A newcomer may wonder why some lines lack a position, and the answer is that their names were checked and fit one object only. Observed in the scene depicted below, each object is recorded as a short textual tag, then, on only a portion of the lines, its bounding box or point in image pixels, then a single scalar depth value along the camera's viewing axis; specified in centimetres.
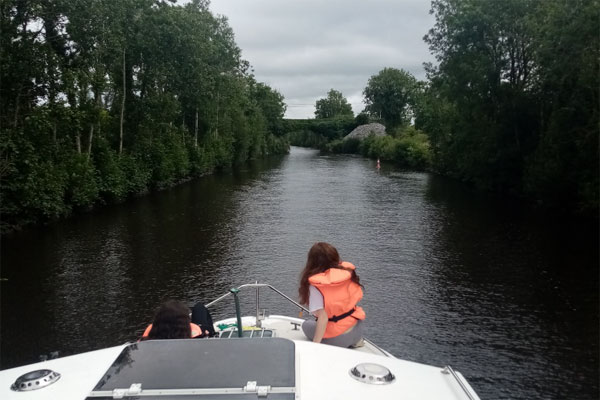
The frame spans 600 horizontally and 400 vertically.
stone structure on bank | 9088
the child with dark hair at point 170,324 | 446
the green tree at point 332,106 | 14862
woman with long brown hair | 505
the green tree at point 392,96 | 9894
